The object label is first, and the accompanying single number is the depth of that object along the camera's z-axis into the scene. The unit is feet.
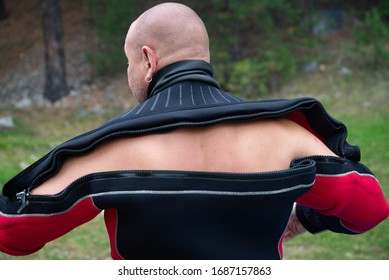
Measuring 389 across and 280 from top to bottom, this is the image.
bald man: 6.21
